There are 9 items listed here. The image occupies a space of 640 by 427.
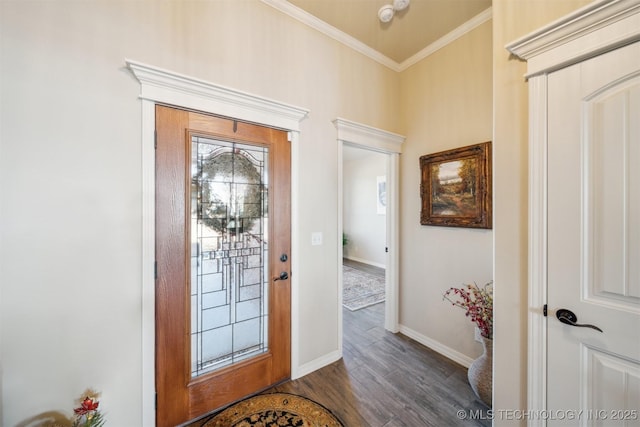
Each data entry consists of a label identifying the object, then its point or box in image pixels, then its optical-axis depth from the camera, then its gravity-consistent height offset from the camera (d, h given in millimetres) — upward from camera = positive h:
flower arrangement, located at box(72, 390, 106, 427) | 1202 -1066
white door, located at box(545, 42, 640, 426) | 996 -117
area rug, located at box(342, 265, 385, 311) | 3775 -1417
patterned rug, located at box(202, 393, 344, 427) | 1601 -1427
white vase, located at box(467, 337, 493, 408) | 1690 -1200
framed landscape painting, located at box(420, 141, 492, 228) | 2102 +256
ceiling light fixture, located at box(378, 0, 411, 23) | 1979 +1769
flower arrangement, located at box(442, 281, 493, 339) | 1789 -742
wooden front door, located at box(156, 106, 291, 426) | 1543 -358
